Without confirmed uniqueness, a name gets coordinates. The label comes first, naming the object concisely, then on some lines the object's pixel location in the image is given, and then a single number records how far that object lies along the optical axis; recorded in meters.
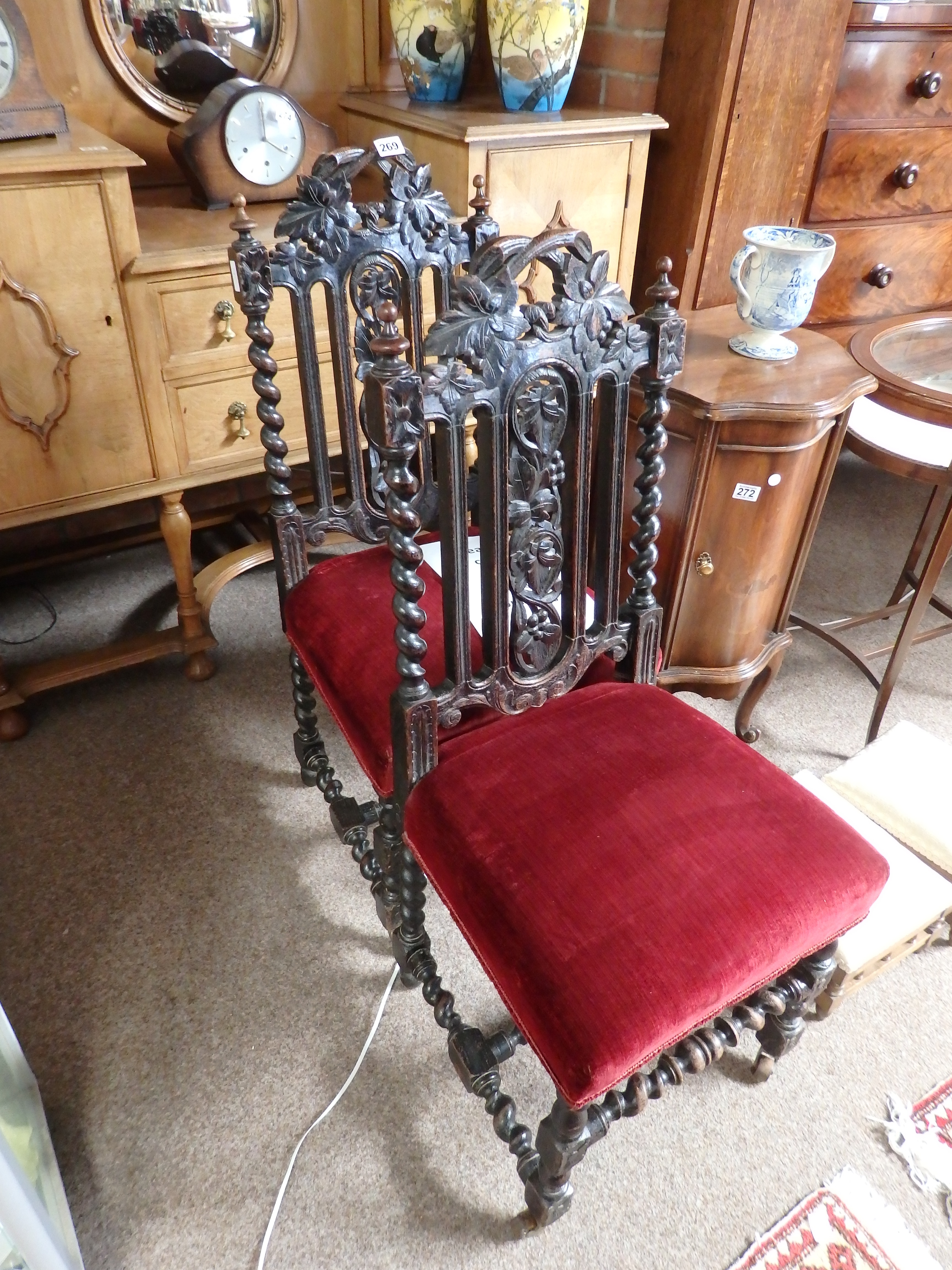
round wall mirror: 1.69
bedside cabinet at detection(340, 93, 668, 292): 1.63
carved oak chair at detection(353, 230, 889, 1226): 0.87
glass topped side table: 1.50
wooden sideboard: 1.43
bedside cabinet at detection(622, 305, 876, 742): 1.36
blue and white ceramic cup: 1.38
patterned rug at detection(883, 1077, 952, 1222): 1.17
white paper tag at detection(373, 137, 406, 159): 1.19
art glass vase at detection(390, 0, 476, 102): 1.70
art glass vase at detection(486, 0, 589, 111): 1.63
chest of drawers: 1.84
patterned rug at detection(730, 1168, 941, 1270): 1.08
